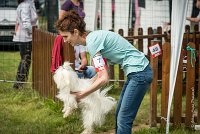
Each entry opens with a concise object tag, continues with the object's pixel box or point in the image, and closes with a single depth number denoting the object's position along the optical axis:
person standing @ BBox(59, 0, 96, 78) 10.13
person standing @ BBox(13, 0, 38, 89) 13.23
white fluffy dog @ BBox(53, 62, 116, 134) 8.22
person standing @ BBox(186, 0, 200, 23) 15.08
